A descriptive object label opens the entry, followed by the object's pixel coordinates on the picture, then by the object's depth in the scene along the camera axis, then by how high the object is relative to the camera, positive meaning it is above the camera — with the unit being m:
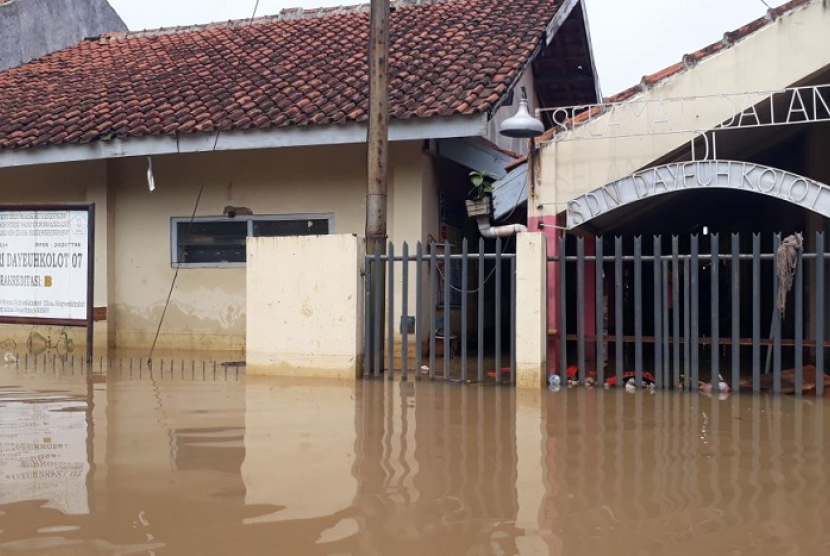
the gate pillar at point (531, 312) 9.10 -0.13
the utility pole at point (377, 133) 9.87 +1.84
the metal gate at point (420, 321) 9.34 -0.24
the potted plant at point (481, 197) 11.79 +1.36
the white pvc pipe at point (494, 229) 11.21 +0.89
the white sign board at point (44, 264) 11.02 +0.47
